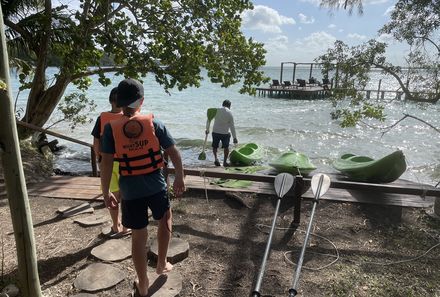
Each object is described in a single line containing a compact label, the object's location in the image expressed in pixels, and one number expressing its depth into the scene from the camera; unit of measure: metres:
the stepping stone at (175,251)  3.60
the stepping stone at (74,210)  4.81
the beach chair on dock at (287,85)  38.03
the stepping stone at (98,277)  3.13
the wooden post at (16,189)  2.03
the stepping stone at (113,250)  3.63
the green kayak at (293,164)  7.59
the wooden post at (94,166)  6.85
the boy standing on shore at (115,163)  3.53
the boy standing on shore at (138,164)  2.65
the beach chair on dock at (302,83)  37.91
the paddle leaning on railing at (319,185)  4.16
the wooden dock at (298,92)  36.41
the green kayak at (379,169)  6.44
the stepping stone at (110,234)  4.09
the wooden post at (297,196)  4.53
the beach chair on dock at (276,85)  38.56
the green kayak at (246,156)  10.40
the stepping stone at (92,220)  4.48
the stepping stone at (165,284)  3.02
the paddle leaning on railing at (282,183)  4.33
